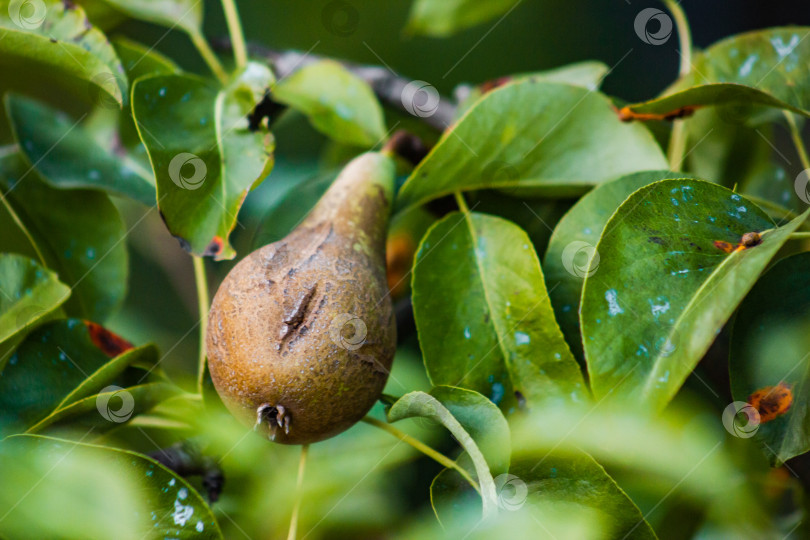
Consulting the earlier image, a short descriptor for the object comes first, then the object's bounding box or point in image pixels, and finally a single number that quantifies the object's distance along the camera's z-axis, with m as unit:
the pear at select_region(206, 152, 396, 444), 0.90
